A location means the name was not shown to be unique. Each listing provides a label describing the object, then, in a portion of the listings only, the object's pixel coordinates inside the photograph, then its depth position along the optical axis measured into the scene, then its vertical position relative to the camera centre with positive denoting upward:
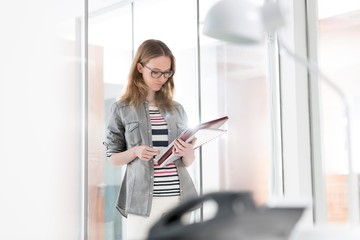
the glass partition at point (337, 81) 3.32 +0.39
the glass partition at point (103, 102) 3.18 +0.28
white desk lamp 1.04 +0.26
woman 2.37 +0.03
